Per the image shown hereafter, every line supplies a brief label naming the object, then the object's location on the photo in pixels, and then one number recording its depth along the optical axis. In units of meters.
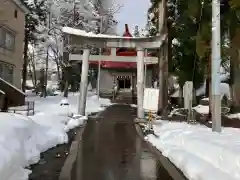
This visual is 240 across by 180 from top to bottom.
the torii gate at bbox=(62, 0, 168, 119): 12.33
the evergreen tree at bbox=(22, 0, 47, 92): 21.52
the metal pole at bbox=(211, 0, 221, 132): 7.07
